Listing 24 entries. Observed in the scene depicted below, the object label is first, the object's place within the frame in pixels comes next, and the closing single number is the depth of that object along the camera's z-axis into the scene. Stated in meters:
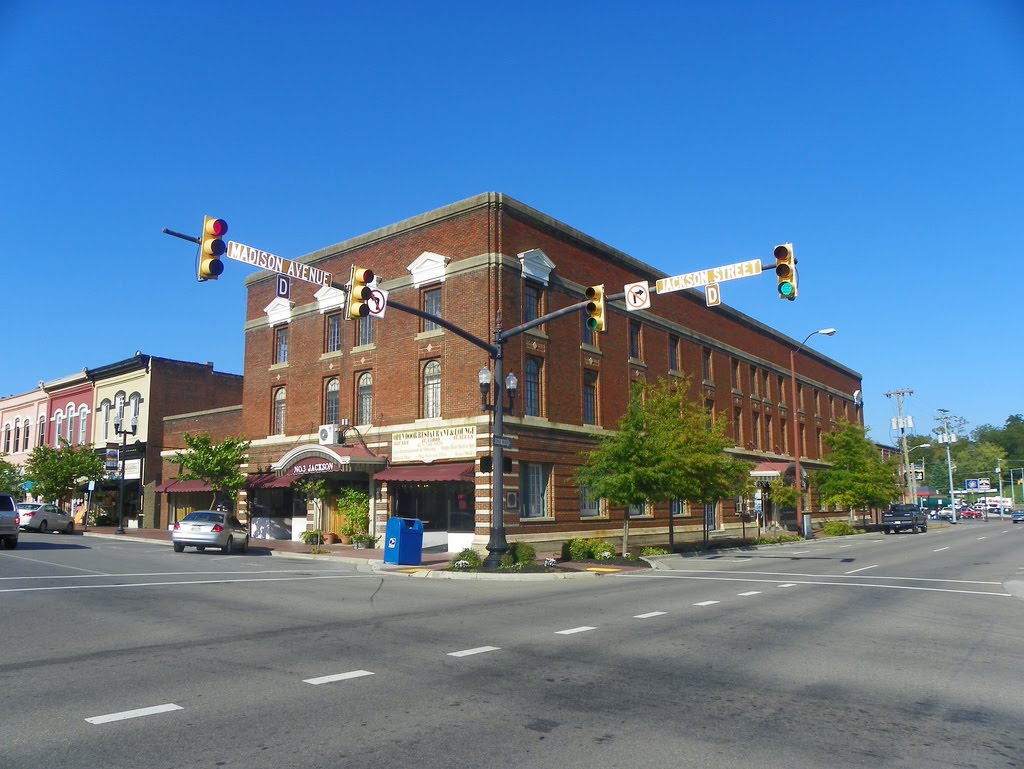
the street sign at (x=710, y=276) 15.55
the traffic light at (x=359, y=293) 15.91
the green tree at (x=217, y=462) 35.38
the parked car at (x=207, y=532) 28.66
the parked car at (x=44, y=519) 41.62
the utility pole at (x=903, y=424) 82.44
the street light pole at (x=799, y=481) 43.12
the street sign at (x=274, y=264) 14.90
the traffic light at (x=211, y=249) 13.33
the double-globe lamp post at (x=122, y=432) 42.50
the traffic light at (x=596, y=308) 17.36
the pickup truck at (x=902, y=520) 52.47
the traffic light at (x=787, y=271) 14.26
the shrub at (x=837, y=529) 48.84
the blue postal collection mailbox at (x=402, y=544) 23.45
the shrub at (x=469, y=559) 22.86
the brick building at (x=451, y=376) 28.77
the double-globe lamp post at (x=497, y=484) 21.97
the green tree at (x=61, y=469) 46.59
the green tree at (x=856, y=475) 50.50
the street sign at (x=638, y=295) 16.98
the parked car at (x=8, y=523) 27.09
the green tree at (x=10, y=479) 53.62
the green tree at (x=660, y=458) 26.86
